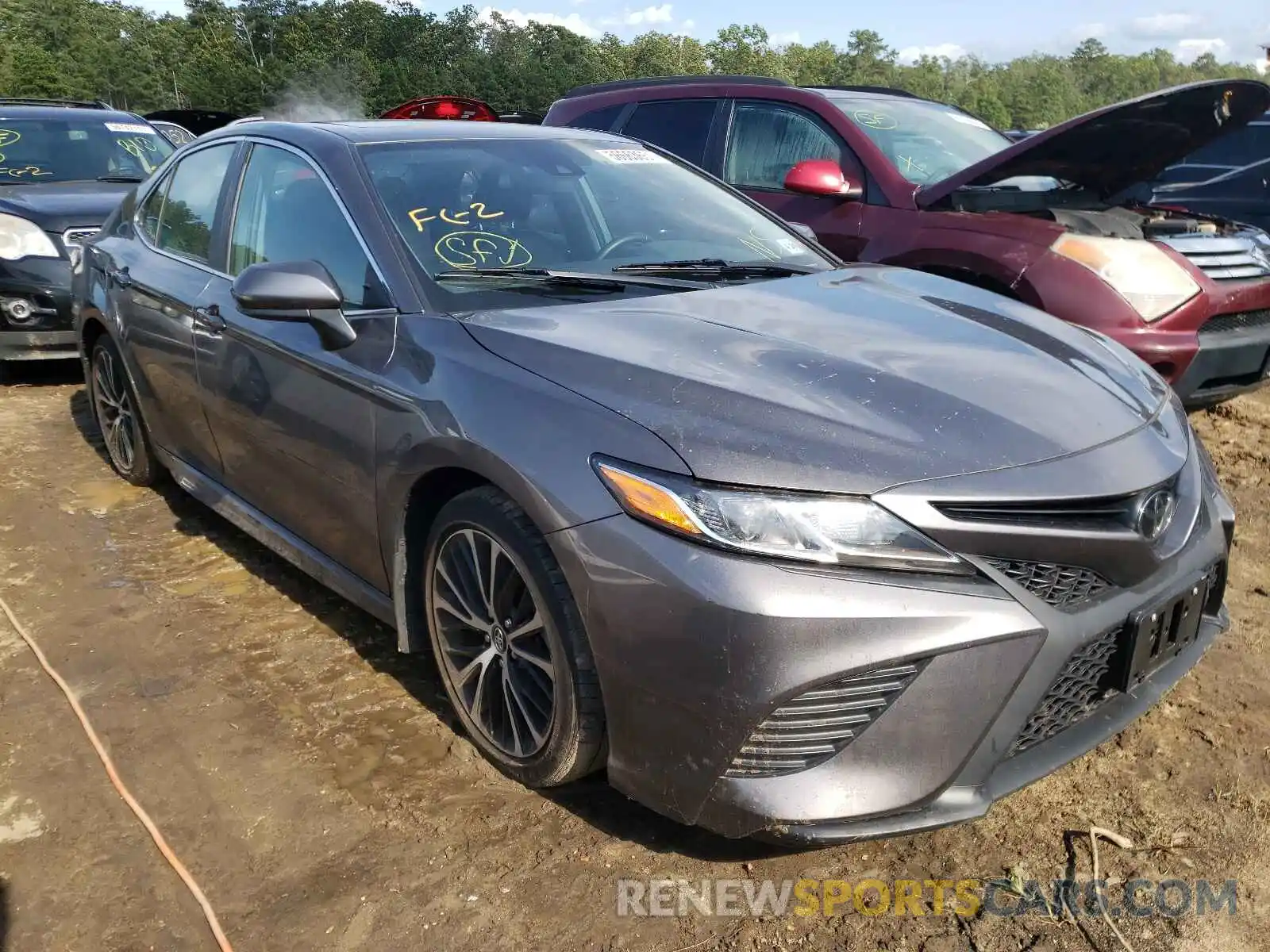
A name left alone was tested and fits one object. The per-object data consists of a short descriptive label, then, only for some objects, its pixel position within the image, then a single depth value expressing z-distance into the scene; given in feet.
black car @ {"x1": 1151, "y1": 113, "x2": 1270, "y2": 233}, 23.62
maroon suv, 14.05
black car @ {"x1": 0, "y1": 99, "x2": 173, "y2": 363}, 20.61
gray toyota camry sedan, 6.32
